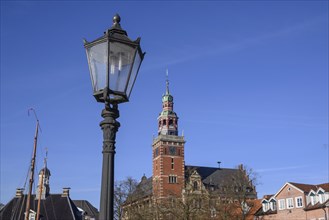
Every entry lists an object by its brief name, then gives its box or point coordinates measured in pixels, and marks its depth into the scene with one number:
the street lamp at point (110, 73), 6.00
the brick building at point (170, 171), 70.90
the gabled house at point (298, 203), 49.16
